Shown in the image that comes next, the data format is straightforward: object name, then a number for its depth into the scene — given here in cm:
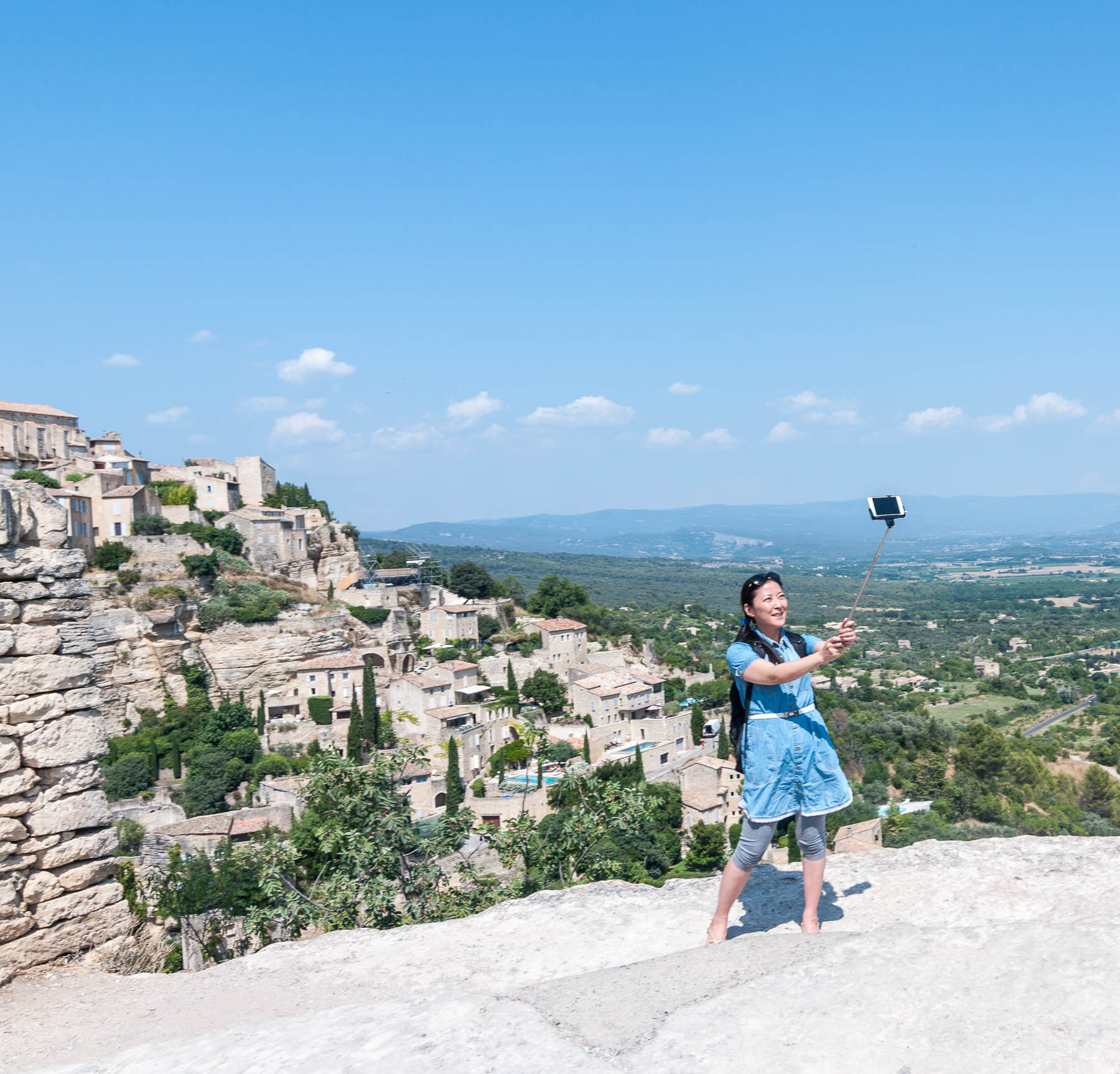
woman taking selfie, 418
